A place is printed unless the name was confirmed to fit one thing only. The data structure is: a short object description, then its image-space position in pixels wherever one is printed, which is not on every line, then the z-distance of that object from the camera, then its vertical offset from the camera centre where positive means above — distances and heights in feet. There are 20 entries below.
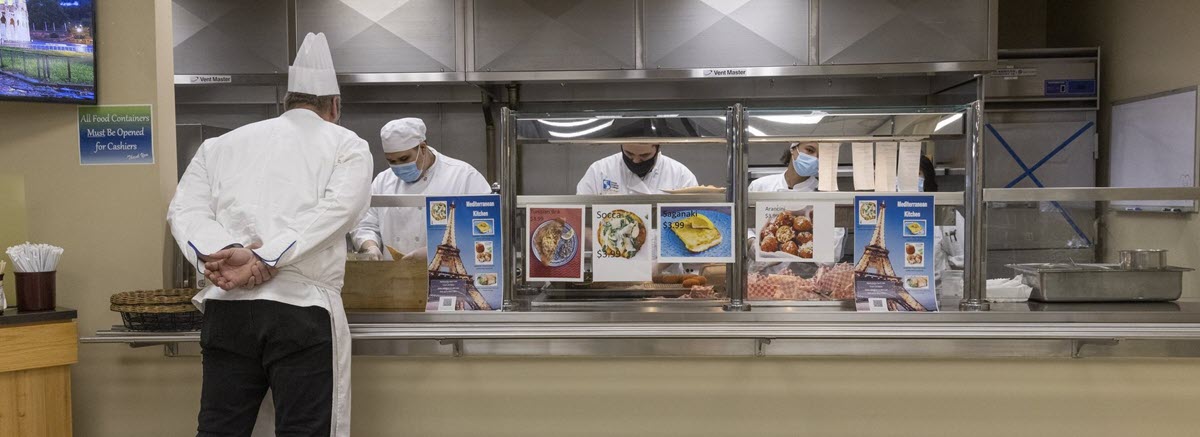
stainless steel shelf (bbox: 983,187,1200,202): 9.07 +0.01
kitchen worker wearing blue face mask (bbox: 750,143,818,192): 9.59 +0.35
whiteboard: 14.87 +0.93
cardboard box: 9.30 -0.87
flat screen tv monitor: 8.96 +1.60
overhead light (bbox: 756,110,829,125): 8.95 +0.80
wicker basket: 8.79 -1.07
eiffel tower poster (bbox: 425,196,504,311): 9.29 -0.54
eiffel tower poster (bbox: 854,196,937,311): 9.09 -0.55
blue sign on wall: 9.67 +0.72
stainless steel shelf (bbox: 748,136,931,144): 9.01 +0.60
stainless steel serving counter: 8.59 -1.29
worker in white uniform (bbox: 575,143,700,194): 12.01 +0.35
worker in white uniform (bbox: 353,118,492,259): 10.85 +0.30
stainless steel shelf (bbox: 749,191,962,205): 9.14 +0.01
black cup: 8.96 -0.85
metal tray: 9.37 -0.93
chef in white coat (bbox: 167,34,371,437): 7.84 -0.49
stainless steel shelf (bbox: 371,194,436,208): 9.34 +0.01
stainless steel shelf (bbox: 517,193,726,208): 9.23 +0.01
